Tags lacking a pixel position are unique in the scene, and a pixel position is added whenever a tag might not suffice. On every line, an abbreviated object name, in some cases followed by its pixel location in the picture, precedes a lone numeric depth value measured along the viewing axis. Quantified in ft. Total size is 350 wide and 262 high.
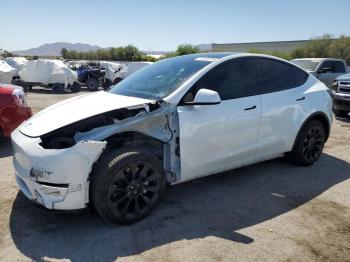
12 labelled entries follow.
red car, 20.61
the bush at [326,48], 116.78
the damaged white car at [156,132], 11.37
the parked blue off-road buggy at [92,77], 68.59
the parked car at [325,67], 44.83
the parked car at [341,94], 31.83
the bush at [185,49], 143.13
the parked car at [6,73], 46.29
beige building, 205.98
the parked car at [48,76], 62.03
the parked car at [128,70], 61.57
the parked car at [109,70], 68.64
